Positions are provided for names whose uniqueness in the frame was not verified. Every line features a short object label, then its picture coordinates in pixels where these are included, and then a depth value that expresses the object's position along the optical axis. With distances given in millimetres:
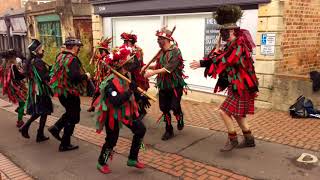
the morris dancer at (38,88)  5844
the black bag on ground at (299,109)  6719
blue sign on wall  7340
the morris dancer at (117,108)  4160
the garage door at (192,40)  8742
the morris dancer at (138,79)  4637
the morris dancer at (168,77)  5480
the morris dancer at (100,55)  6461
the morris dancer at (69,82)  5195
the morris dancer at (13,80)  6781
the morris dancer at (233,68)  4758
